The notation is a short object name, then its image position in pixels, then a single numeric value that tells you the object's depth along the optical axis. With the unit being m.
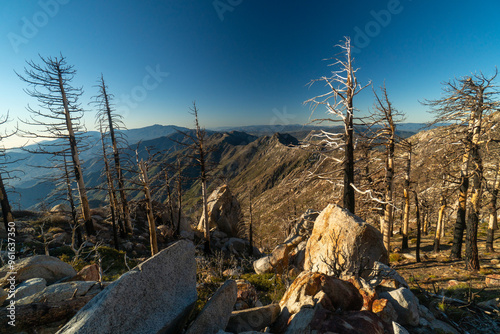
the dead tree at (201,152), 17.19
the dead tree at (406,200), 17.74
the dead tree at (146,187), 11.17
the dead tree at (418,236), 16.45
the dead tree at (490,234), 17.11
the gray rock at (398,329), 3.85
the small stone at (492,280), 9.97
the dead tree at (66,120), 15.54
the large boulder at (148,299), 3.33
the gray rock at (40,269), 7.62
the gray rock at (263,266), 13.61
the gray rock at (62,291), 5.56
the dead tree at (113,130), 19.34
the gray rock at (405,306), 4.96
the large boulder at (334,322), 3.97
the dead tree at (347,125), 8.79
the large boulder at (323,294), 4.98
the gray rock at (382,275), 6.36
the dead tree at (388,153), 11.93
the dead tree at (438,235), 18.37
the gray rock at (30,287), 6.07
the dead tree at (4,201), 15.61
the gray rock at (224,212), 30.88
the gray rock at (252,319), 4.94
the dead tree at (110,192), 18.31
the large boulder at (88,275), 7.64
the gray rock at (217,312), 4.28
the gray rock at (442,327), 5.08
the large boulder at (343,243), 7.80
